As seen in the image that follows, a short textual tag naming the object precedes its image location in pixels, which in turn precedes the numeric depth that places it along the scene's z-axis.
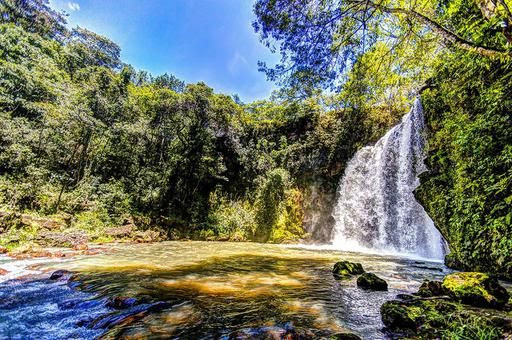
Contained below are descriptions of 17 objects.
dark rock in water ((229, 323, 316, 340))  2.43
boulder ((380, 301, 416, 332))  2.67
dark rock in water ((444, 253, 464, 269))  6.32
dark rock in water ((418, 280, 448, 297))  3.58
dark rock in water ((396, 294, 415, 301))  3.59
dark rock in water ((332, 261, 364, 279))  5.49
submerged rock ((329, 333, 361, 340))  2.24
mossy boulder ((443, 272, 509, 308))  3.10
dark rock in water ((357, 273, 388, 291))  4.40
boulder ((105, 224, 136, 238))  12.37
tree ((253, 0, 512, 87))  5.73
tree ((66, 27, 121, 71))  25.16
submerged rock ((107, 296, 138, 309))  3.33
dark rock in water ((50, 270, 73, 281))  4.80
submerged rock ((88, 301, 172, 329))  2.76
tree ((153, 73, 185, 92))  24.14
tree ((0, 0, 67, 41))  24.31
